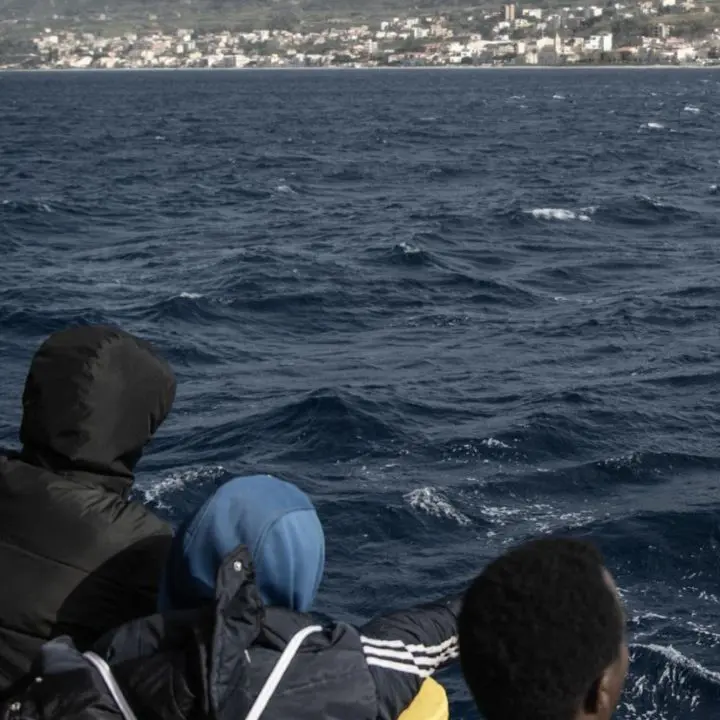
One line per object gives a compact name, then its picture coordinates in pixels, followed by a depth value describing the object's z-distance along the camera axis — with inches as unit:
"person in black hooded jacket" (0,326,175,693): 140.1
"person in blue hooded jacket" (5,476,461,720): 113.7
